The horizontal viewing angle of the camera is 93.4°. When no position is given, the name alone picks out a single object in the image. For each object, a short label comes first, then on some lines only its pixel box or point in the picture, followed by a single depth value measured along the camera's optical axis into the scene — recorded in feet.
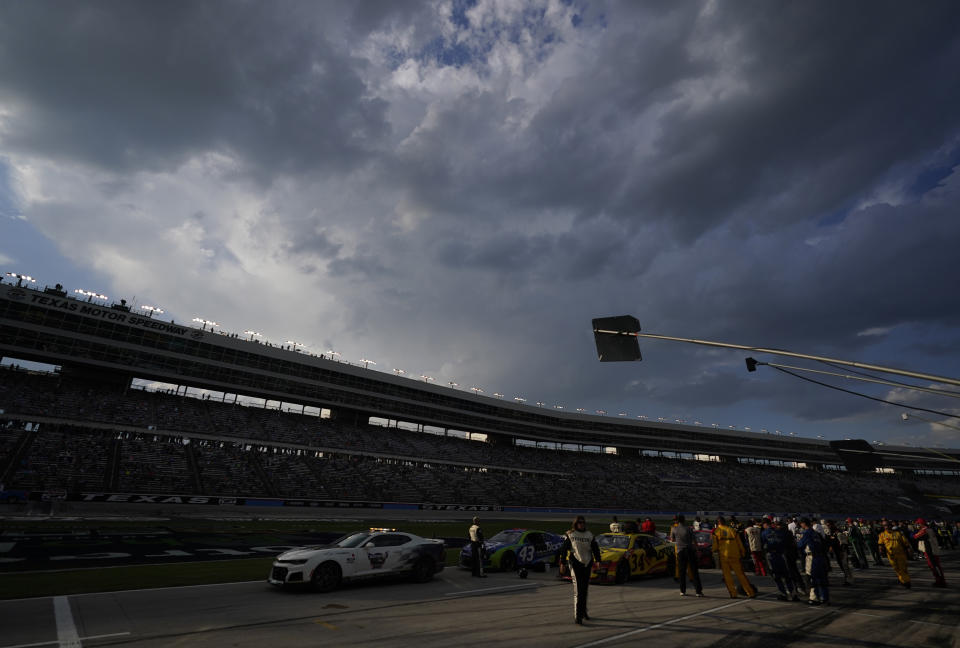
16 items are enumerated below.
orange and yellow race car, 39.37
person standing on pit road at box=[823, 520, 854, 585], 42.55
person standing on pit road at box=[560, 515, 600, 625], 25.34
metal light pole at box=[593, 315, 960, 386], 30.50
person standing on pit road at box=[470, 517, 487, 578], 40.19
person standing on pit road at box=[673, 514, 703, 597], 34.47
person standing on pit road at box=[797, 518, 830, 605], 31.81
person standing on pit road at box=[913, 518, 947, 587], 40.60
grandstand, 114.73
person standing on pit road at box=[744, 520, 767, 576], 42.91
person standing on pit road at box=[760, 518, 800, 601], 33.35
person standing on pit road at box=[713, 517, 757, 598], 33.81
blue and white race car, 44.29
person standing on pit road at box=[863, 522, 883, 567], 61.11
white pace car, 31.01
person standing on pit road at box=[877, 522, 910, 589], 40.14
